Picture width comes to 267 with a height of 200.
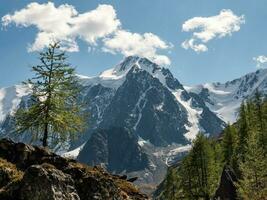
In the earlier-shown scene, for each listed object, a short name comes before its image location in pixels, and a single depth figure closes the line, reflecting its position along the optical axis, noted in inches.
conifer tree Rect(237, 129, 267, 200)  2463.1
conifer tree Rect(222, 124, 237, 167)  3939.5
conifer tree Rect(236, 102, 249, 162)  3767.7
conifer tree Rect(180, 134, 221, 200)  3447.3
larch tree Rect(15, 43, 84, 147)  1599.4
